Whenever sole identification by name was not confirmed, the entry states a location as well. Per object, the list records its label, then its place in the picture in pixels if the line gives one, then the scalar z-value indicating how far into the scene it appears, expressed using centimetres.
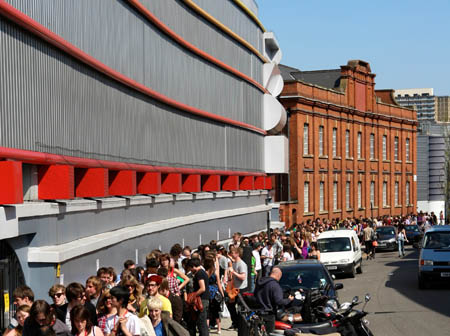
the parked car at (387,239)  4741
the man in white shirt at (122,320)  990
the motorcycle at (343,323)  1233
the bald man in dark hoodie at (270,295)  1340
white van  3072
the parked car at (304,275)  1733
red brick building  5822
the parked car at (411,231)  5153
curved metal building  1520
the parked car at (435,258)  2541
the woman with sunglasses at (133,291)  1095
